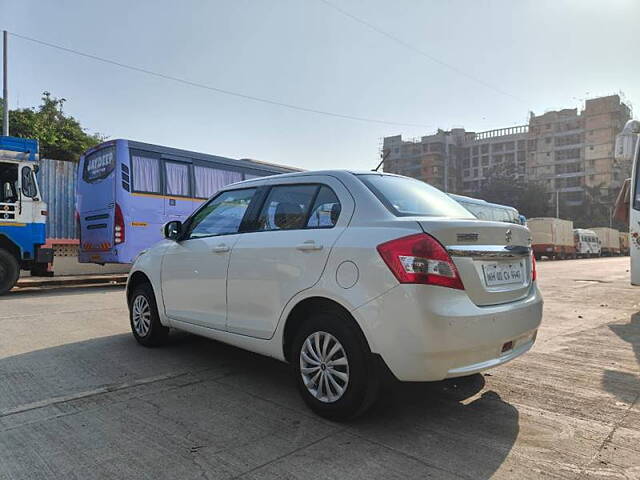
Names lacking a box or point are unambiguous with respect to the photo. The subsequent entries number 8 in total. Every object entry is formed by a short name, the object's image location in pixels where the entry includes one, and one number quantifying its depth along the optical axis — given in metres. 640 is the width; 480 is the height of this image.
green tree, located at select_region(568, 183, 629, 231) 77.81
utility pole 15.47
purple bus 10.90
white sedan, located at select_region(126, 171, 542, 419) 2.79
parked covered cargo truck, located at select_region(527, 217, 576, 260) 37.19
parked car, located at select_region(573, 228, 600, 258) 42.50
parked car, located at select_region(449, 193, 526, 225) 18.73
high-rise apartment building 89.06
